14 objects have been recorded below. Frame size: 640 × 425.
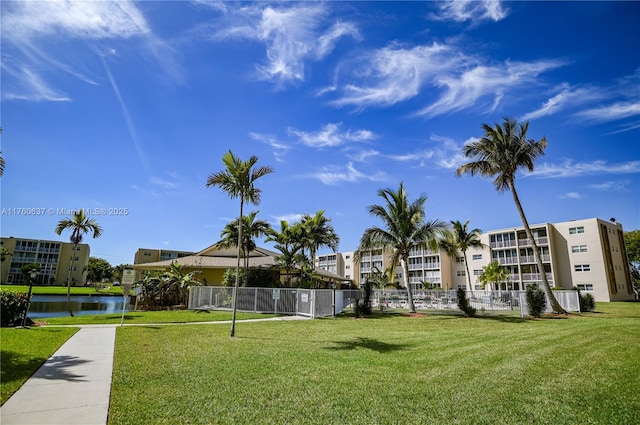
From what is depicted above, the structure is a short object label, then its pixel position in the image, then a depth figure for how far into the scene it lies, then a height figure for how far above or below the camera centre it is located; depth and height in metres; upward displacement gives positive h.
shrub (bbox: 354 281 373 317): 21.11 -1.37
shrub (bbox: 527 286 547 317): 19.28 -0.95
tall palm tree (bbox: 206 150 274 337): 12.78 +3.89
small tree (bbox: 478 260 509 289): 44.00 +1.20
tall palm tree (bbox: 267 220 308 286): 25.61 +2.83
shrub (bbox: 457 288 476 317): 19.91 -1.22
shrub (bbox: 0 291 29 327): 12.66 -1.04
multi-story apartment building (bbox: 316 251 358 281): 84.19 +4.81
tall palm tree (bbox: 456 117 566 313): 21.33 +8.27
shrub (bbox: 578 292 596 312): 22.51 -1.19
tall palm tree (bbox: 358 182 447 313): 22.44 +3.57
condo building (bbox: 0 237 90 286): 74.62 +4.56
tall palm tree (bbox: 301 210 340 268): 26.31 +3.75
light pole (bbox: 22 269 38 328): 12.59 -0.22
